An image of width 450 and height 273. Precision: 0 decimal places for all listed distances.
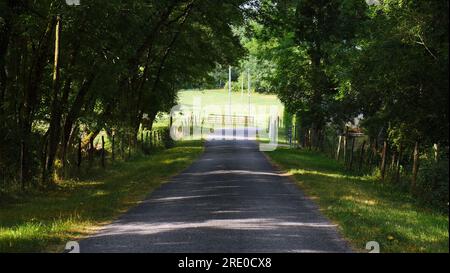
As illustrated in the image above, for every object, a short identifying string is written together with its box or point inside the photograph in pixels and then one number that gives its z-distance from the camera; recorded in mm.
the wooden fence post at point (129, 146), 30691
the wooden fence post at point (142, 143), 35375
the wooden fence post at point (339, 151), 31712
